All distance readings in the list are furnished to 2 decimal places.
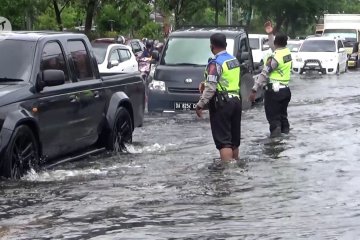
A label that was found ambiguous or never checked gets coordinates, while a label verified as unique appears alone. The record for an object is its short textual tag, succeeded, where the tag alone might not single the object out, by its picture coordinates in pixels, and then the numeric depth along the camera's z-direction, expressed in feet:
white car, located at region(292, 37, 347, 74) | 115.55
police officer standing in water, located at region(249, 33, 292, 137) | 43.96
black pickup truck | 28.84
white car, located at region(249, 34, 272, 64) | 113.21
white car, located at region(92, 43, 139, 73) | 71.53
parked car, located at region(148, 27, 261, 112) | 57.67
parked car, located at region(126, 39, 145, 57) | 116.26
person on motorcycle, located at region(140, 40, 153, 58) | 87.17
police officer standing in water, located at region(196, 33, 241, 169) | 33.76
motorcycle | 80.38
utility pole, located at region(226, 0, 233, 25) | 172.35
